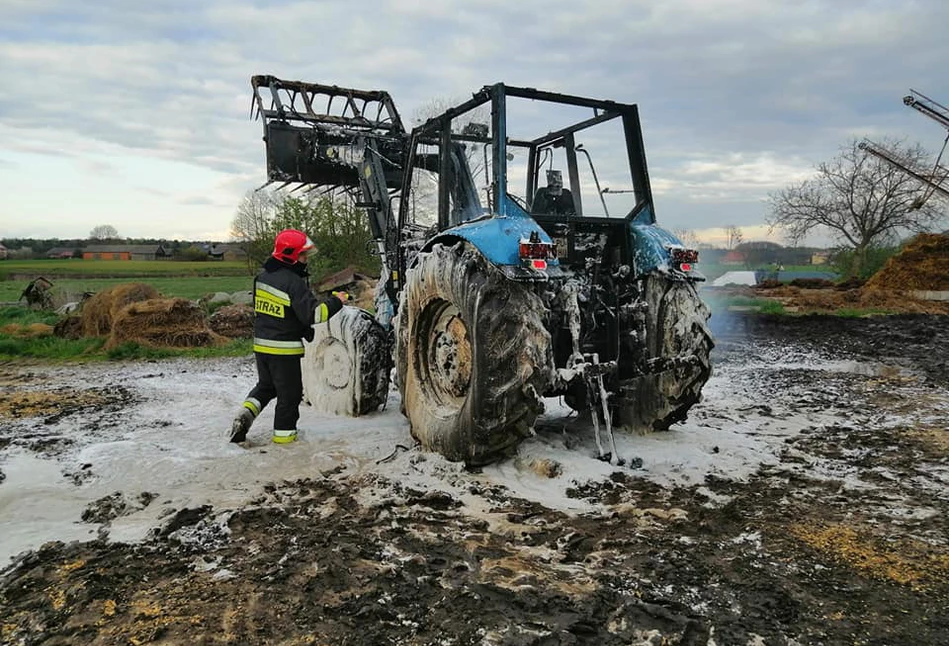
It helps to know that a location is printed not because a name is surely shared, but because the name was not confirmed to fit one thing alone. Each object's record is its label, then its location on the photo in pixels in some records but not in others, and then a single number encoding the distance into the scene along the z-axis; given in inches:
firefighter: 219.5
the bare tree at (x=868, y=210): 1182.9
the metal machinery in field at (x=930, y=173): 1068.5
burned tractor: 175.0
